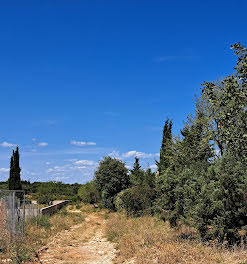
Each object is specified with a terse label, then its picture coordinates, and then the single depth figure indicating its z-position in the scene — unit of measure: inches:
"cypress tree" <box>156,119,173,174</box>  1128.3
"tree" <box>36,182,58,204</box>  1737.2
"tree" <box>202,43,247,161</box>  441.4
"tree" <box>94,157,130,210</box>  1391.6
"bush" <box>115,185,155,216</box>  1009.8
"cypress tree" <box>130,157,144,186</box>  1283.7
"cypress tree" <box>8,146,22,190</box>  1557.6
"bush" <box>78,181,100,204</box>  1663.6
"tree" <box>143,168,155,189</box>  1021.8
